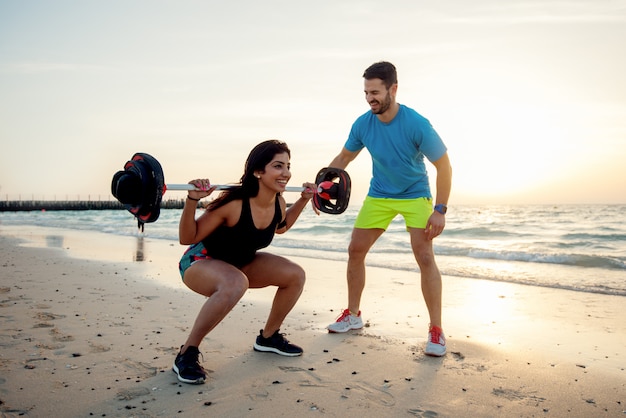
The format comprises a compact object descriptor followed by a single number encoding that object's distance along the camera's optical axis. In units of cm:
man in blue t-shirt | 359
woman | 286
